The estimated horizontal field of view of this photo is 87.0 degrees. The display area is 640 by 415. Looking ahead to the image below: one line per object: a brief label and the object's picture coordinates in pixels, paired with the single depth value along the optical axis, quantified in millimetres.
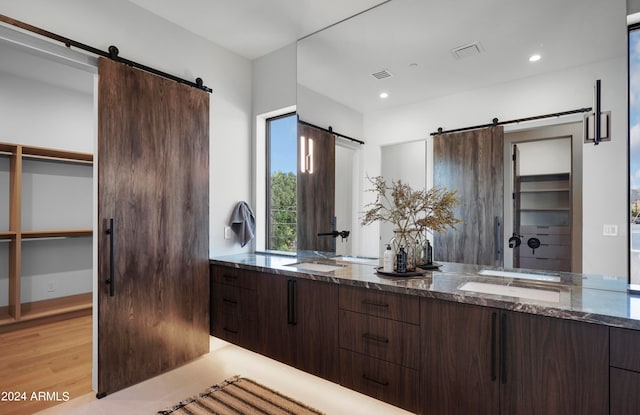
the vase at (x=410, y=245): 2199
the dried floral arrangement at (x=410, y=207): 2184
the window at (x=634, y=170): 1679
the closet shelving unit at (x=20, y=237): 3547
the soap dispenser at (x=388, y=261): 2164
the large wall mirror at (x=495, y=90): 1752
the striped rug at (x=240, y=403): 2082
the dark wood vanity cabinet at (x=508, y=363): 1367
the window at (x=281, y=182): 3338
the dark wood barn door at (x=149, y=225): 2301
